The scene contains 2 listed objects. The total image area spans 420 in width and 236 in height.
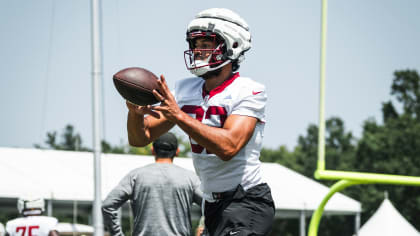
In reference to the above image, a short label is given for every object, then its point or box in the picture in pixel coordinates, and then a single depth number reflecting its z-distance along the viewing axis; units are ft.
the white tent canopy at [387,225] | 83.24
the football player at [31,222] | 37.47
